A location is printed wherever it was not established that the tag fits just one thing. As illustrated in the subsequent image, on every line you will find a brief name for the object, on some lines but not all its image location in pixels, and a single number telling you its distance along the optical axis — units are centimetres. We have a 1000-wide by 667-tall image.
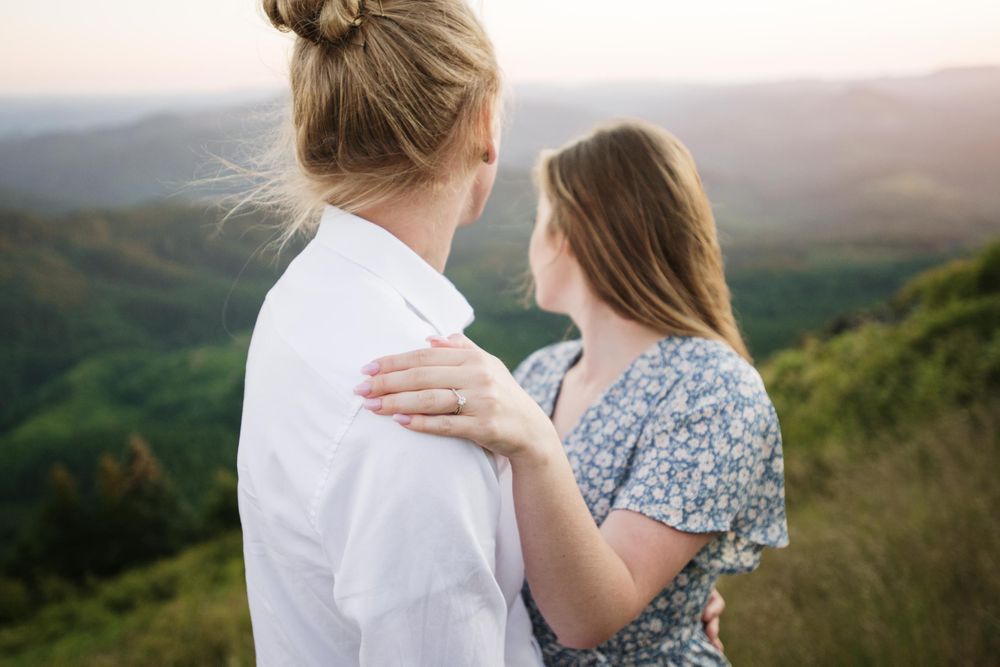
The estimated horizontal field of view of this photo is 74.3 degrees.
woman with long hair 128
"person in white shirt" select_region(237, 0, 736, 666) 97
